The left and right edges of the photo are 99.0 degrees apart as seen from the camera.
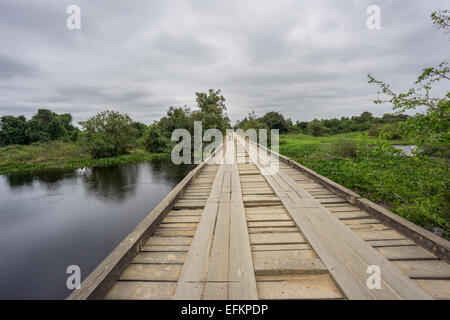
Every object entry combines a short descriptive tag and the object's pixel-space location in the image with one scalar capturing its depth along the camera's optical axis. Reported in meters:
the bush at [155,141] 30.39
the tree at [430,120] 2.25
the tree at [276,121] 48.06
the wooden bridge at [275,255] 1.43
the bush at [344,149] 14.98
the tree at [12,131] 35.81
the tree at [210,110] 27.10
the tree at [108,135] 27.03
